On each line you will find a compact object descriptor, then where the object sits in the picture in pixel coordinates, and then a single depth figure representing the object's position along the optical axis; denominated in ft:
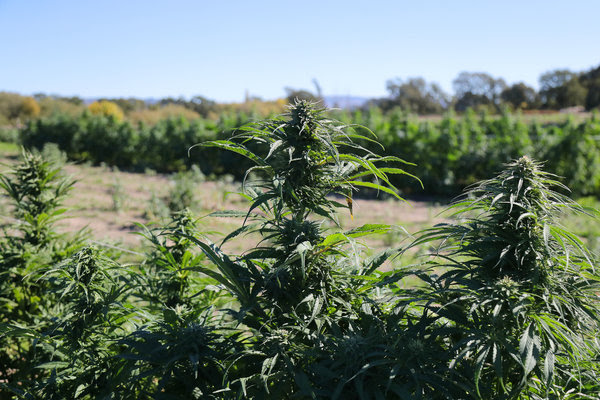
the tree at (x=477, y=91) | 141.38
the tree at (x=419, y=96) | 129.42
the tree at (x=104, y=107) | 82.64
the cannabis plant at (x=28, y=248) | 8.66
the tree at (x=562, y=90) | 120.67
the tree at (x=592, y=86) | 114.48
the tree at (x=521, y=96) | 132.98
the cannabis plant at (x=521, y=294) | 4.00
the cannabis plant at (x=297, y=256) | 4.64
